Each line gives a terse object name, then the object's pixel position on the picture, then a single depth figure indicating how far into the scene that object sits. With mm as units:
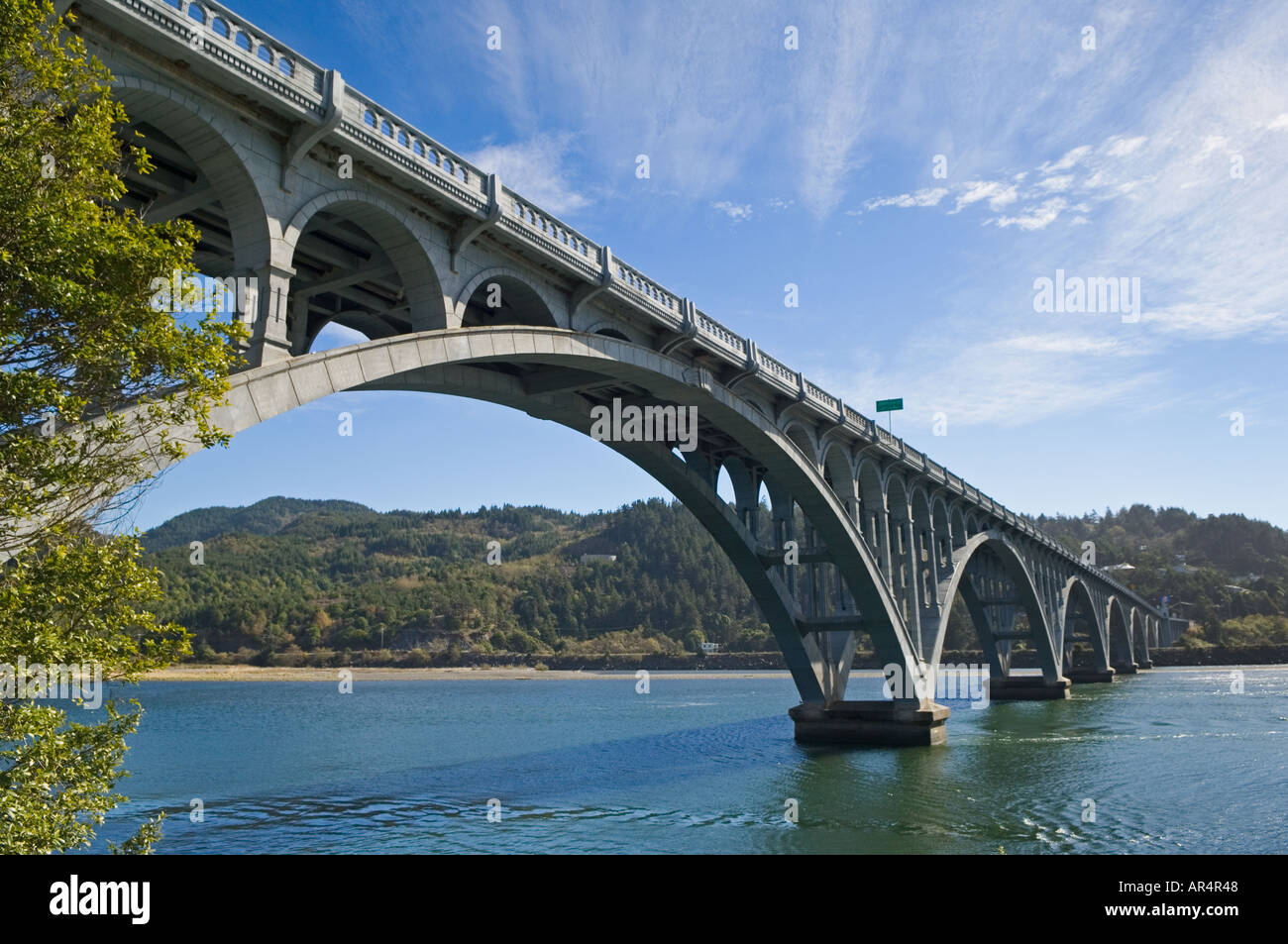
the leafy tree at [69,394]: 8086
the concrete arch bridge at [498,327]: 13906
